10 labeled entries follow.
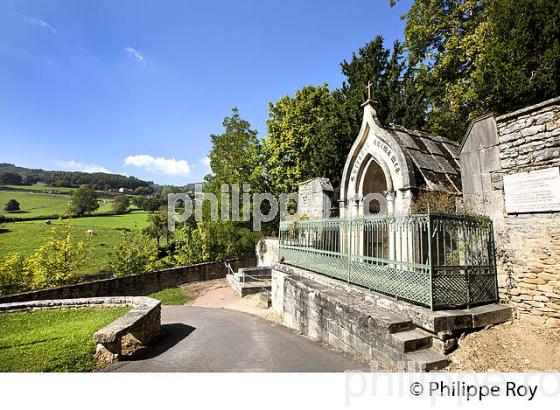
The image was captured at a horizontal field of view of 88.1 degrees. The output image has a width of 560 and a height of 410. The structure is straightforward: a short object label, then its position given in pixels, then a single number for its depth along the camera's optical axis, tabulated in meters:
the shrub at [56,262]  14.77
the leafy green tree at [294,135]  21.05
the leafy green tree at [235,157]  22.72
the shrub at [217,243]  21.81
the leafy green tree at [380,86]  15.84
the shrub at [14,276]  13.63
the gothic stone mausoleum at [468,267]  4.70
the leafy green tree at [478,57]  9.97
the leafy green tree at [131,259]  18.27
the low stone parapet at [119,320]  5.37
